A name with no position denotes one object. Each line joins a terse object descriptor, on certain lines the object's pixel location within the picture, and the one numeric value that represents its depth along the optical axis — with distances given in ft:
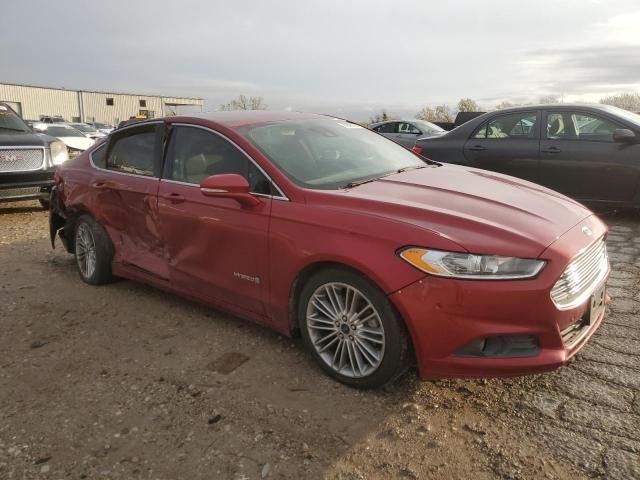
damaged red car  7.95
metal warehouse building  165.89
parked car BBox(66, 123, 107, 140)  89.35
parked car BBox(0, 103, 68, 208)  25.20
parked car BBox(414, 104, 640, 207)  19.77
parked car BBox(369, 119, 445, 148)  47.50
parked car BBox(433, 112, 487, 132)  47.82
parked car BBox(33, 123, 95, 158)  57.67
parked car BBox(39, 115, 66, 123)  117.00
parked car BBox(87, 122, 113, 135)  122.54
